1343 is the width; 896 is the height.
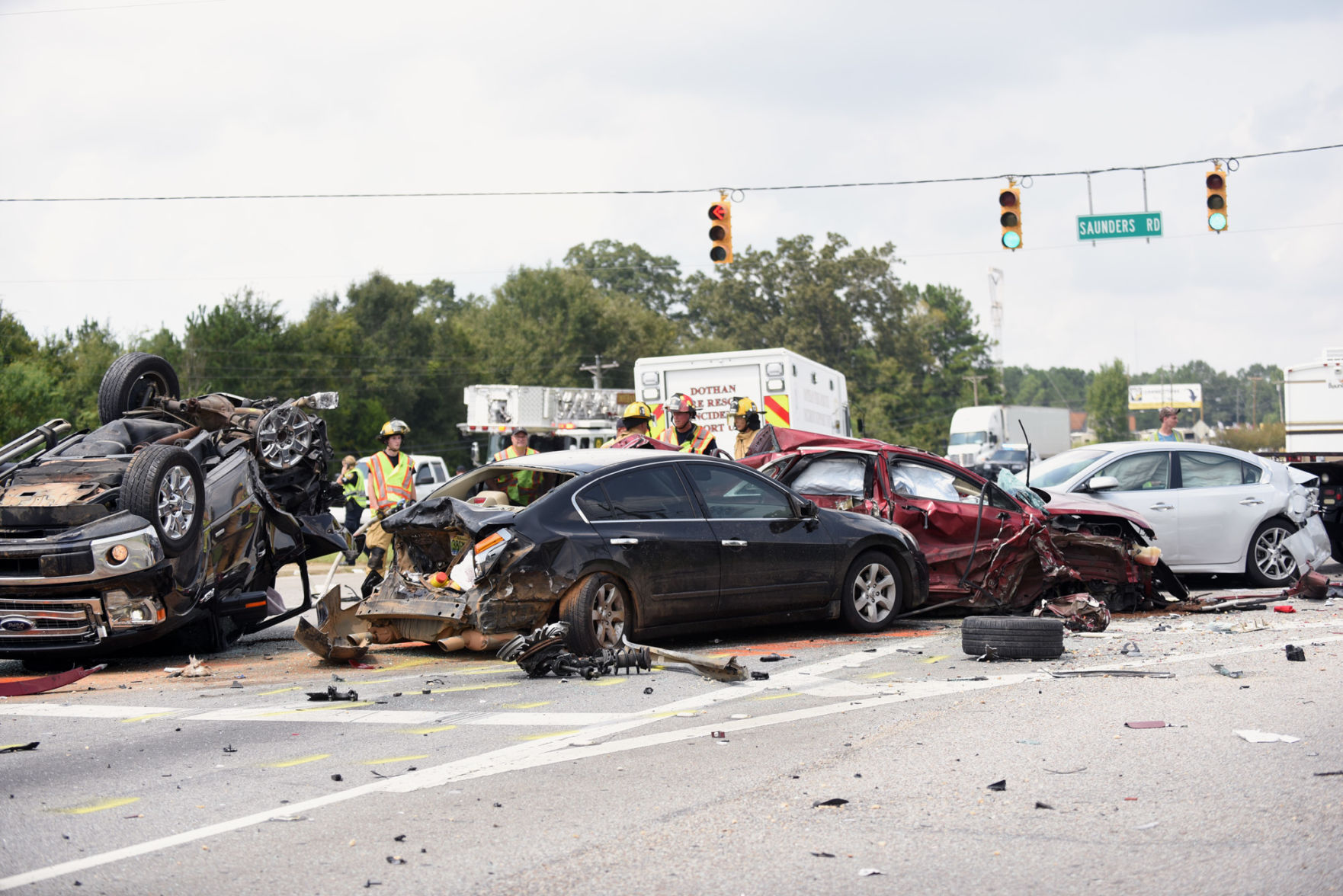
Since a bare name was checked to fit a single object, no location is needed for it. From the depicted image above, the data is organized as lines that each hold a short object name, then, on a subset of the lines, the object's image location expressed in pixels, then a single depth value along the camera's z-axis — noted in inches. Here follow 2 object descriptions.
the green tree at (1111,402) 5334.6
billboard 4749.0
